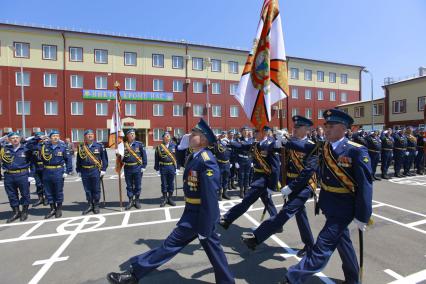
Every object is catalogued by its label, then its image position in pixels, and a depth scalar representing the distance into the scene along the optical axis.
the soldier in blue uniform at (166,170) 8.02
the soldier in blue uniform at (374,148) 11.25
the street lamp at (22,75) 25.94
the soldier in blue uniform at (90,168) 7.24
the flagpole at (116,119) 7.53
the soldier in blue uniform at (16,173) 6.61
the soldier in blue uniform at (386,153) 11.72
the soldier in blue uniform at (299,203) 4.18
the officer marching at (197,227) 3.24
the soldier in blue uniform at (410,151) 12.37
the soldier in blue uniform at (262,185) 5.33
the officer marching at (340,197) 3.10
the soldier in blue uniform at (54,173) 6.90
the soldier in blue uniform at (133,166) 7.77
